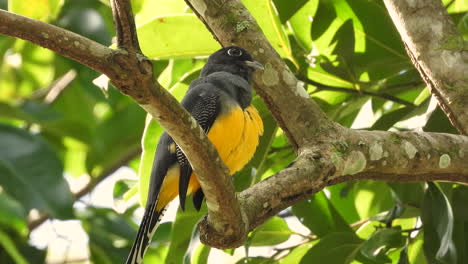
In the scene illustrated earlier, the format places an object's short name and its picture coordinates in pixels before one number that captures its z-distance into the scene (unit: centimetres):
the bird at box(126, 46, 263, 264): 785
